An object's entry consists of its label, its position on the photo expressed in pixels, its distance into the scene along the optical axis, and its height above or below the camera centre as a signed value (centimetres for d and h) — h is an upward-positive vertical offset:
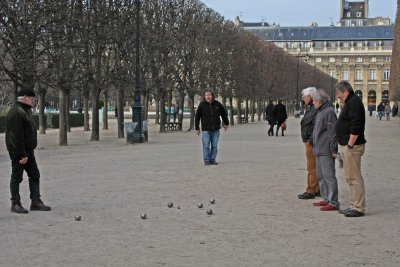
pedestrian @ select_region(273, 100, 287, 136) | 3250 -44
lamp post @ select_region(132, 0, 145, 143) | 2773 -8
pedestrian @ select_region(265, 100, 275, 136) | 3460 -62
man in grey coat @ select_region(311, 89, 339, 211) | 1016 -65
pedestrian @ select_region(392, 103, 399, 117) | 9011 -82
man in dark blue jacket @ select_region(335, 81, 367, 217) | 917 -47
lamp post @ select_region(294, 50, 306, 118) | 8544 -69
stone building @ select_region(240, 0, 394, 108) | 15688 +1281
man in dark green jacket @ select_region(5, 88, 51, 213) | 977 -55
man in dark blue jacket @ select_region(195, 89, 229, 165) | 1727 -40
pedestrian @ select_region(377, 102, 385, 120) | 7535 -67
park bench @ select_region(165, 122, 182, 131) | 4366 -130
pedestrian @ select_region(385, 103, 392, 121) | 7414 -83
